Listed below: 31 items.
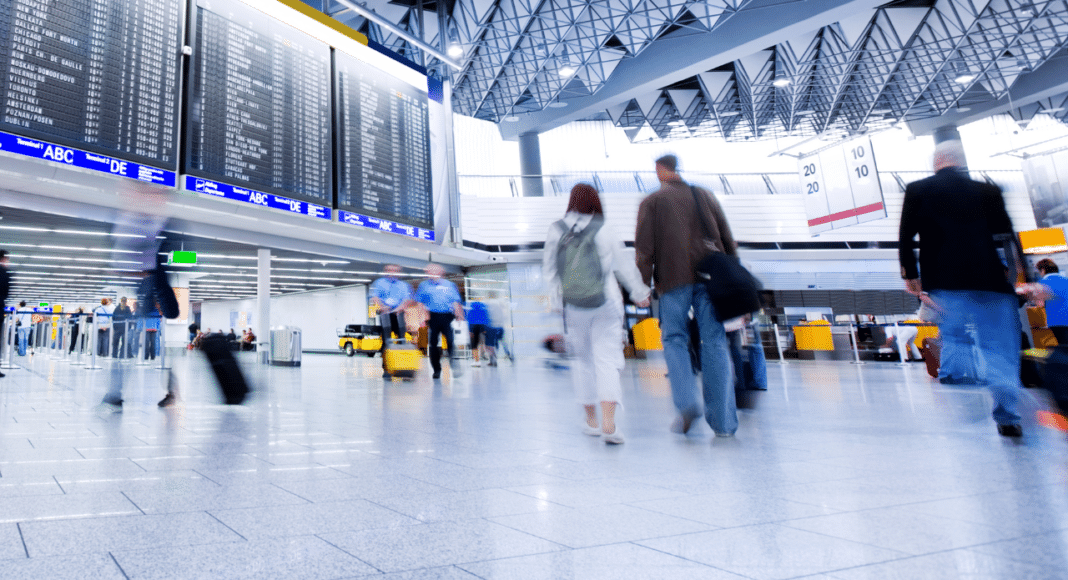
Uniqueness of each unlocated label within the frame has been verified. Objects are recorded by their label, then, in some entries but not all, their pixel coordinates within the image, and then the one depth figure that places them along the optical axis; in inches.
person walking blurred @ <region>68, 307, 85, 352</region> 538.4
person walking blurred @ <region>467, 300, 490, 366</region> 451.2
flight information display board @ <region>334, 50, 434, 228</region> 461.7
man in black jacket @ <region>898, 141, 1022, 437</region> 118.5
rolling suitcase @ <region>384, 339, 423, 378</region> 370.3
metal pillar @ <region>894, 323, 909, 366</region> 419.0
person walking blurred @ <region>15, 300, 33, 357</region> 856.4
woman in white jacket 131.5
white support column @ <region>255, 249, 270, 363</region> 544.7
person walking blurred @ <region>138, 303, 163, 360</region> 425.9
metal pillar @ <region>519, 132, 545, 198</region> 1000.2
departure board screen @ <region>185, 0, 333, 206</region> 376.8
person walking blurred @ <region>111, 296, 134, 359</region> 422.0
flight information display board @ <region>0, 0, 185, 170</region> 297.9
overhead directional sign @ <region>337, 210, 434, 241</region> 450.3
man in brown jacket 129.6
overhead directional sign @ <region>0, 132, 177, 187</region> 292.8
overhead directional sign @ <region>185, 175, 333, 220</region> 365.1
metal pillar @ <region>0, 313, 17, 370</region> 523.0
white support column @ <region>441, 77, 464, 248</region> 617.9
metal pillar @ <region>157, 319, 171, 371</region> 403.5
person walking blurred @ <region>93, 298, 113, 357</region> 472.4
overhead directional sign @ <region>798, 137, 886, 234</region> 514.6
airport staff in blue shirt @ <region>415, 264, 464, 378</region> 328.2
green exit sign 556.1
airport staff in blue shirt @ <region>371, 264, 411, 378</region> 353.7
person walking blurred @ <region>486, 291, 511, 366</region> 540.7
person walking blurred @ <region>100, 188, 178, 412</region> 177.9
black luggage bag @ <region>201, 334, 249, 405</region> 193.9
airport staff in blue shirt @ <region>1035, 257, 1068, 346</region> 235.9
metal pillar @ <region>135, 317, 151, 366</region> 459.5
